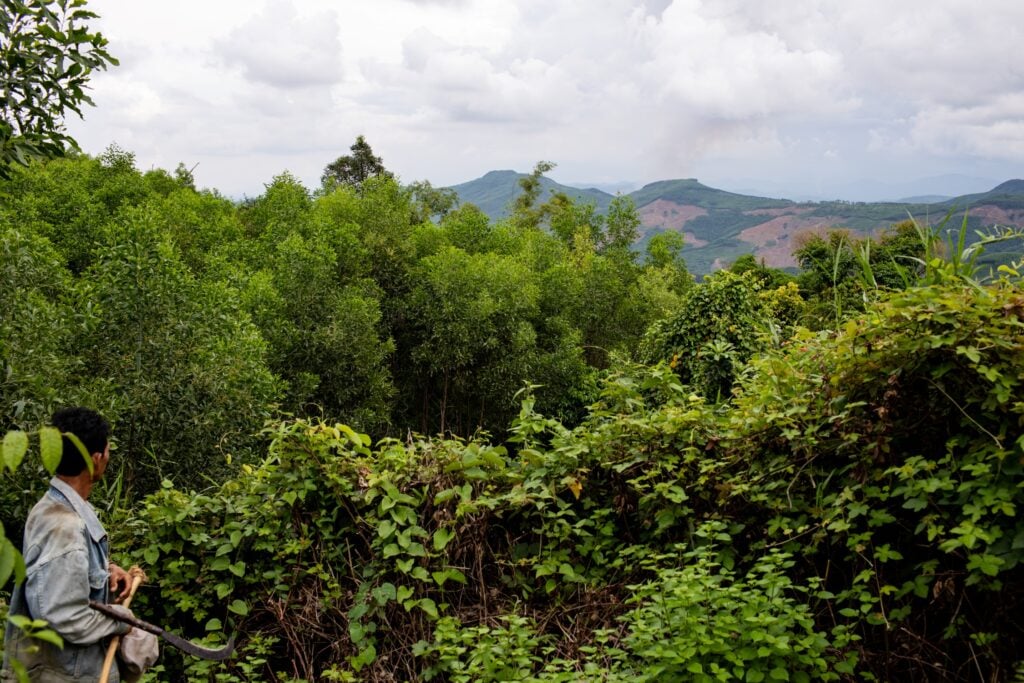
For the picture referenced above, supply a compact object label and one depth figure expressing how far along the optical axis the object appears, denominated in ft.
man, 8.78
